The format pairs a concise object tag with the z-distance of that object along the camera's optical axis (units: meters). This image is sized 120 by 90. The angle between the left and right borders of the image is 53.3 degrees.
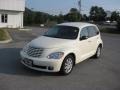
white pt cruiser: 3.70
